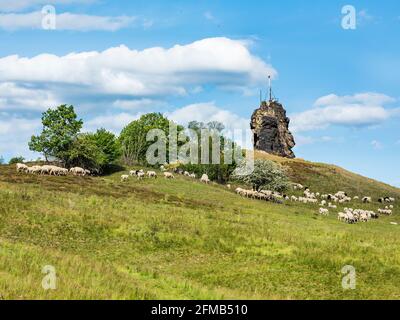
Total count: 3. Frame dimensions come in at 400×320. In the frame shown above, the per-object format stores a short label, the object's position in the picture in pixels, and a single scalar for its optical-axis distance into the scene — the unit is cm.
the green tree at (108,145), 9912
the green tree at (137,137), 13025
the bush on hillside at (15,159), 14925
